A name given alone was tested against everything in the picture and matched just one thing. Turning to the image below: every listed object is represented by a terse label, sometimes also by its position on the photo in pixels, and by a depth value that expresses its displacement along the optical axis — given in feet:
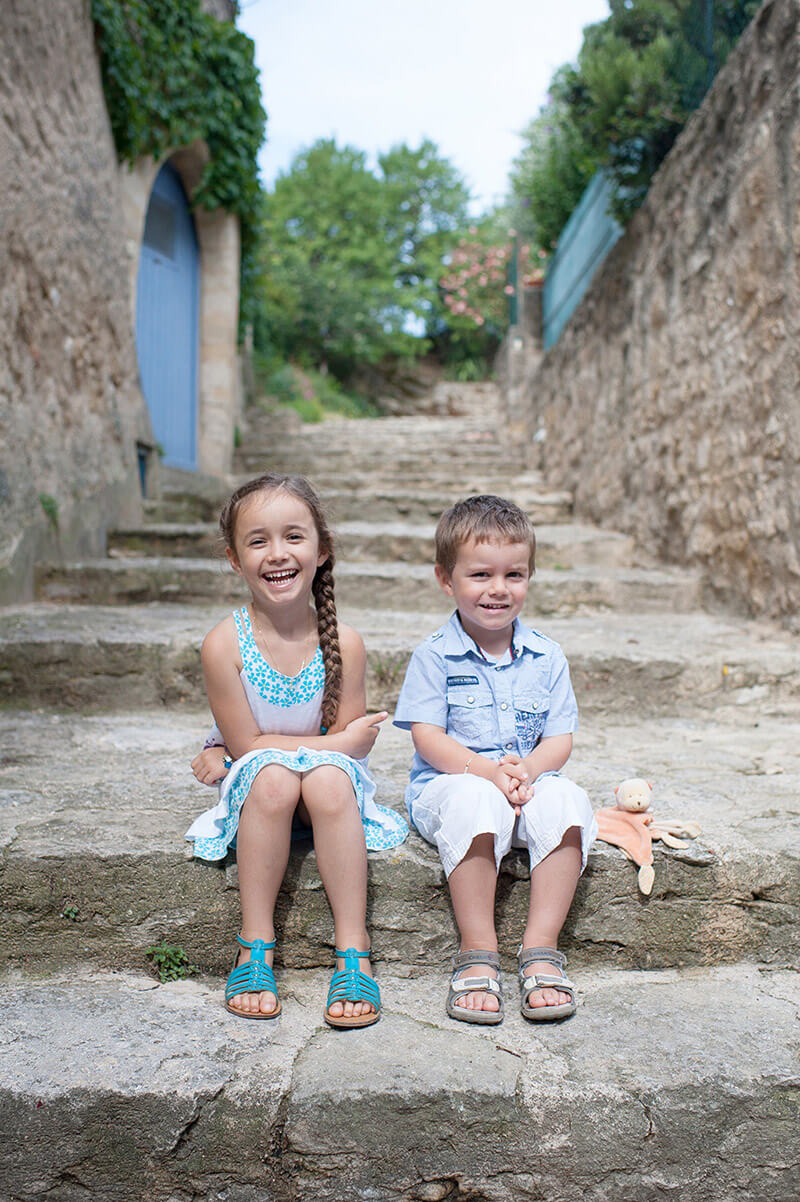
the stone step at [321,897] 5.23
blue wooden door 21.83
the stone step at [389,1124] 4.09
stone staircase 4.11
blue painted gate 20.54
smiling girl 5.02
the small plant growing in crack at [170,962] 5.24
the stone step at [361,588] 11.99
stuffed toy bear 5.41
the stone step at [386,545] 14.19
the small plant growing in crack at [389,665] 9.04
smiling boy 5.11
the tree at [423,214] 68.08
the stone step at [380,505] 17.28
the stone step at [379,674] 9.06
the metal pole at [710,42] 14.17
